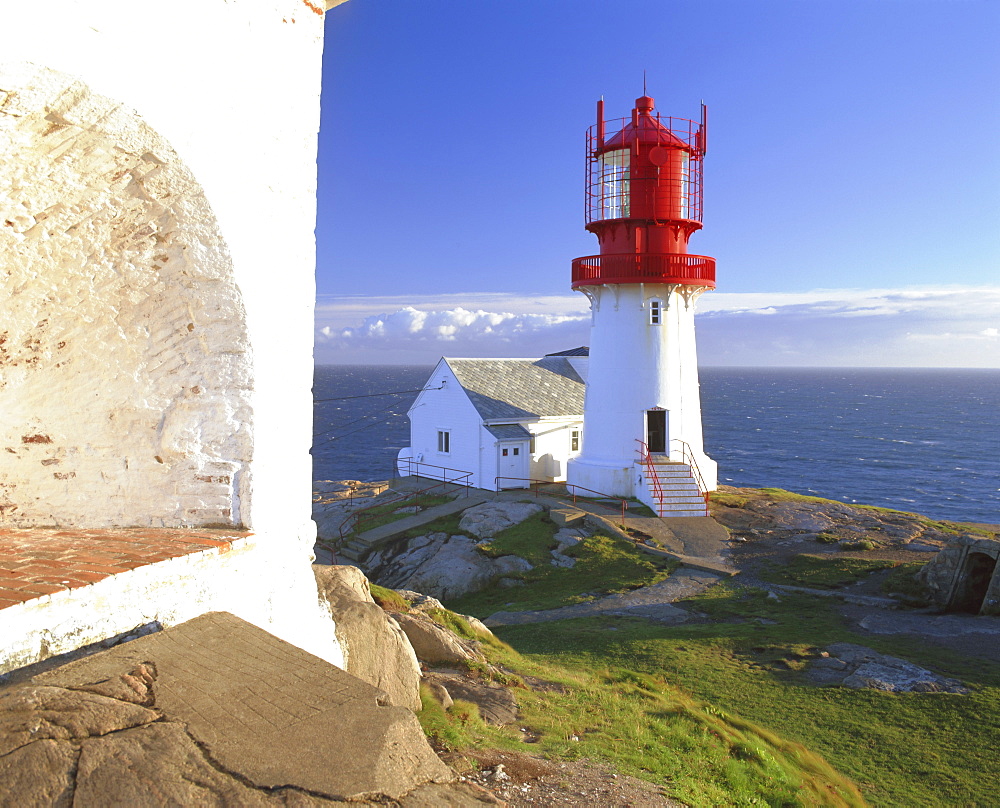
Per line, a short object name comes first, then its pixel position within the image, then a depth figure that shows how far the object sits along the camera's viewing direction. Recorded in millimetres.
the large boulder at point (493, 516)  20484
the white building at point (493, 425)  25578
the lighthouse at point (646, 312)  22141
